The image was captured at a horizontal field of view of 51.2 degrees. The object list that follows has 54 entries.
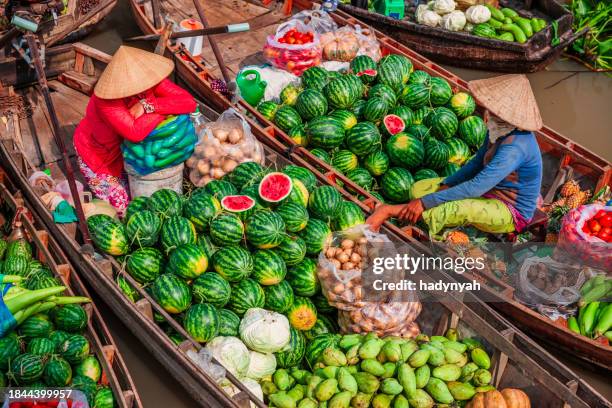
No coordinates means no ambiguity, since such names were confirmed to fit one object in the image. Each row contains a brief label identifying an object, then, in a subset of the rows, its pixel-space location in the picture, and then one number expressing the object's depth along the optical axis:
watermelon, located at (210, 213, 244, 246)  4.47
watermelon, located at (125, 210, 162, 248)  4.50
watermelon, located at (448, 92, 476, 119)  6.29
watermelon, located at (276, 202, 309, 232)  4.65
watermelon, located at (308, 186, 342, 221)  4.85
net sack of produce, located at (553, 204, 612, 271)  4.75
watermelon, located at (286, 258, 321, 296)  4.60
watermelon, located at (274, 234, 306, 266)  4.57
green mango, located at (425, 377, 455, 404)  3.91
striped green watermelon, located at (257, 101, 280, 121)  6.22
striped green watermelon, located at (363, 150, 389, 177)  5.68
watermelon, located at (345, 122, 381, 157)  5.65
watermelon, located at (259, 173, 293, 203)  4.76
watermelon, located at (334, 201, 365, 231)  4.88
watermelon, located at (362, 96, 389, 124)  5.91
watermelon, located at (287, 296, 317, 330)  4.51
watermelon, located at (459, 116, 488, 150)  6.10
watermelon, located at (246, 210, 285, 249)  4.48
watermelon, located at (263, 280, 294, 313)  4.45
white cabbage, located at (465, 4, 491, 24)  8.45
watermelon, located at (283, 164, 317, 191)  5.09
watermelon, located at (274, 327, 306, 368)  4.34
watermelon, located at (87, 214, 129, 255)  4.52
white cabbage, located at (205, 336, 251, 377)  4.15
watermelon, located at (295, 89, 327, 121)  5.98
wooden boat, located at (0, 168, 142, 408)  4.03
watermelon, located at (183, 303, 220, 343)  4.15
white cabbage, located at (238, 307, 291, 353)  4.20
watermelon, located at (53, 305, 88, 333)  4.34
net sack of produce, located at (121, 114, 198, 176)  4.80
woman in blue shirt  4.57
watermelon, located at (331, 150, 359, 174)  5.70
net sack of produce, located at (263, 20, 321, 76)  6.71
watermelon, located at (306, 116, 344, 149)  5.72
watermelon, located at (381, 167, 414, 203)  5.55
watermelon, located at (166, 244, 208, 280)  4.33
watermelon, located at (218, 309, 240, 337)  4.29
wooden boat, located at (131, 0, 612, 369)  4.70
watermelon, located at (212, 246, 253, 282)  4.36
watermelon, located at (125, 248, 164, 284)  4.45
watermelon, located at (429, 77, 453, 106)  6.34
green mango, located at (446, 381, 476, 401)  3.99
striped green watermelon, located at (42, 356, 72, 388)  3.97
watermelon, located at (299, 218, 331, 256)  4.71
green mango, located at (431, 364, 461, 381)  4.05
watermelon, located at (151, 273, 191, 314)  4.26
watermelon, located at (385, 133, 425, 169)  5.65
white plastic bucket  5.00
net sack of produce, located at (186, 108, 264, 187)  5.20
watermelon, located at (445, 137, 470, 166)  5.92
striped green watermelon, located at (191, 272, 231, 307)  4.27
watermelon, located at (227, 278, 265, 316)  4.38
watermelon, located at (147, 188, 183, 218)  4.67
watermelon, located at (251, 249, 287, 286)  4.43
